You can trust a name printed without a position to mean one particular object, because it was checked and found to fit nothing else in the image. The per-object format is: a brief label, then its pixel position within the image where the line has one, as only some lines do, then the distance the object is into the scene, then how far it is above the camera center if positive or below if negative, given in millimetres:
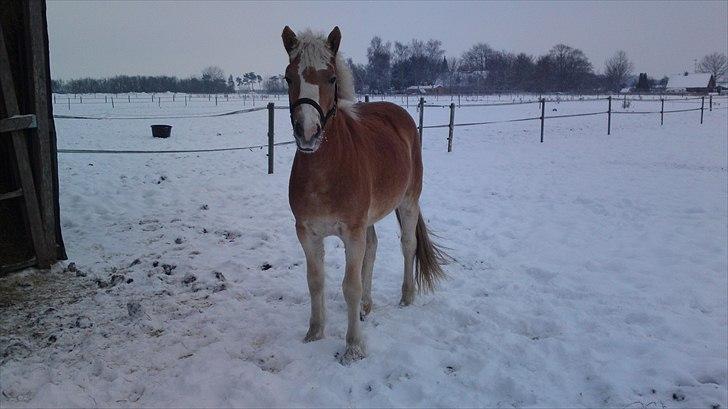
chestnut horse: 2594 -240
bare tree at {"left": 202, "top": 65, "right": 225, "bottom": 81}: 103938 +14562
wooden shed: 3975 -84
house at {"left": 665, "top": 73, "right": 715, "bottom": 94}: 71500 +7923
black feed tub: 13455 +121
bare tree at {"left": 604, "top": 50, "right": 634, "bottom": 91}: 72938 +10816
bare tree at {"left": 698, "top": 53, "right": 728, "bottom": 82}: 95769 +14129
